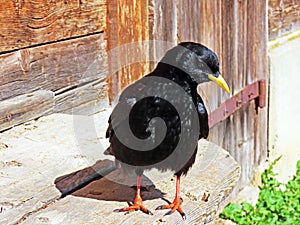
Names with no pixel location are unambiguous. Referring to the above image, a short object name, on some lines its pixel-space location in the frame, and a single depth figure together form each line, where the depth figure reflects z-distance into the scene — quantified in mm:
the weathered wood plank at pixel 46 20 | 2845
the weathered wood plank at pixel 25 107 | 2904
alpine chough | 2156
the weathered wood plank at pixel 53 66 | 2896
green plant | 4312
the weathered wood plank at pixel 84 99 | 3221
